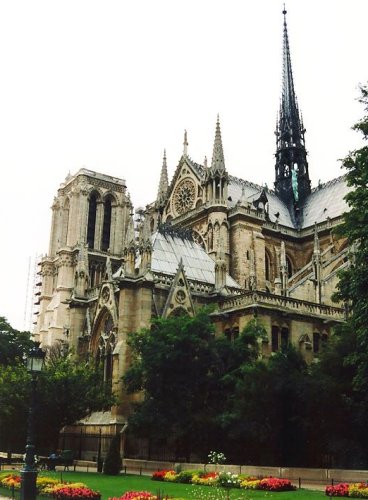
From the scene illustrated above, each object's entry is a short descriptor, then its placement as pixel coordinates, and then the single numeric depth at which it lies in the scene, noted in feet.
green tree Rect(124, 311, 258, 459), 106.63
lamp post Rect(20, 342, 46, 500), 59.47
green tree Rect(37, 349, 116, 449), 115.55
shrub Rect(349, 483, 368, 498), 63.67
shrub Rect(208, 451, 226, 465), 67.88
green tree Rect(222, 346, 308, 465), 96.27
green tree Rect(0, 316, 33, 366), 183.52
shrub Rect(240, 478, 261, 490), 73.82
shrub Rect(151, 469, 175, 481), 89.39
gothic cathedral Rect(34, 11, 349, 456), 133.18
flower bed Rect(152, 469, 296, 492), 72.33
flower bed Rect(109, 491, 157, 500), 56.29
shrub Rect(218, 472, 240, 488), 56.50
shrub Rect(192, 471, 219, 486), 78.59
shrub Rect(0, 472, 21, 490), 72.88
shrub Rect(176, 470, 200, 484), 85.61
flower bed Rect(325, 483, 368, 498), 64.17
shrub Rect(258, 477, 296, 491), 72.13
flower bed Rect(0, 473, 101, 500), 60.29
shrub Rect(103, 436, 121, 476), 97.30
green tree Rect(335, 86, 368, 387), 80.59
